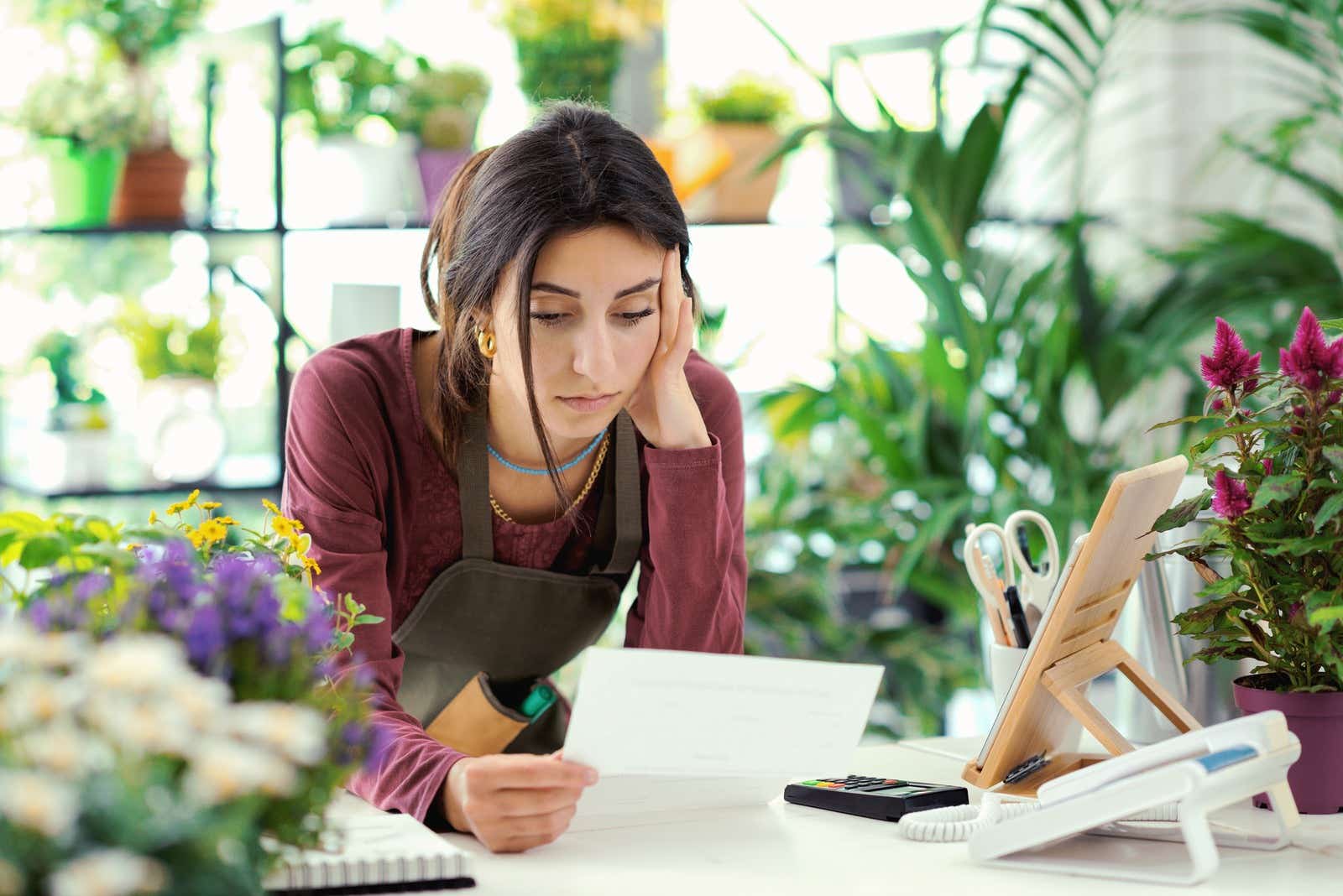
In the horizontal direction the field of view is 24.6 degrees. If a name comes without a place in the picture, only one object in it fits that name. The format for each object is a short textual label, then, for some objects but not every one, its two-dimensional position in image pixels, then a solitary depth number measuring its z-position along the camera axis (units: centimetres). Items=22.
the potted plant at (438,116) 400
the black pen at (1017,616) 250
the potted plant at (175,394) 383
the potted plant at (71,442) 375
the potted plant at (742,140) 423
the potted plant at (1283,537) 227
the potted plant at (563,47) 418
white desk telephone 214
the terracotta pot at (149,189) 384
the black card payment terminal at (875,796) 232
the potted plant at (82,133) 371
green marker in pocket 279
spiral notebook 208
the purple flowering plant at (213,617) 190
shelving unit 383
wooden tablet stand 234
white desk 215
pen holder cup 248
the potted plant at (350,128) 399
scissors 251
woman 254
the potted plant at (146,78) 378
